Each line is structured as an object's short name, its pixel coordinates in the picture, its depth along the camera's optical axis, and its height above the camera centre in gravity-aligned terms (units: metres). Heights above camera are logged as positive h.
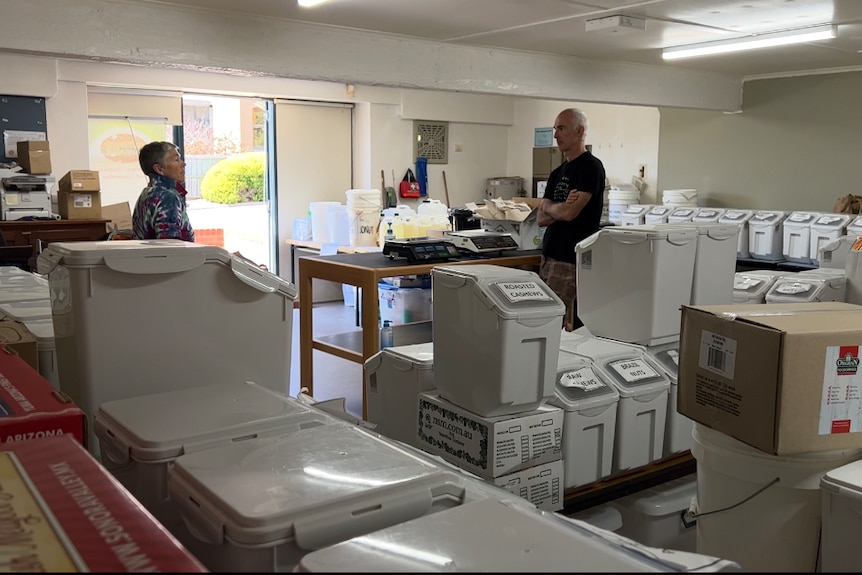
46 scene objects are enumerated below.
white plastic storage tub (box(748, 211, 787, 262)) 6.04 -0.49
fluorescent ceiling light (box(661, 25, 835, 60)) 4.61 +0.83
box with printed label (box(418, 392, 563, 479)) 2.44 -0.87
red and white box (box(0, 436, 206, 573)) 0.76 -0.39
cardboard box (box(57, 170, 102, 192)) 6.46 -0.15
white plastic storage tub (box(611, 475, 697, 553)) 2.97 -1.33
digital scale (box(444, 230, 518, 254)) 4.72 -0.44
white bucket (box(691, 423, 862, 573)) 1.88 -0.83
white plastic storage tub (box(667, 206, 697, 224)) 6.65 -0.37
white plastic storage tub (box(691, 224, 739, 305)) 3.23 -0.38
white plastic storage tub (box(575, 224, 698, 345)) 3.06 -0.44
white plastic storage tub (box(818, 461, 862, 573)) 1.71 -0.77
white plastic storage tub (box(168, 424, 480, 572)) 0.94 -0.43
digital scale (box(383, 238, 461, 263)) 4.47 -0.48
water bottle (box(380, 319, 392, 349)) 4.56 -1.00
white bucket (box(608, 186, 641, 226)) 7.43 -0.30
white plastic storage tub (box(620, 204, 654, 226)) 6.96 -0.39
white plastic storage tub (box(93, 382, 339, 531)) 1.21 -0.44
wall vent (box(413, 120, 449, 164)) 8.97 +0.32
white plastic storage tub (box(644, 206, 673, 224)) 6.74 -0.38
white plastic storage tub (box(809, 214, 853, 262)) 5.59 -0.40
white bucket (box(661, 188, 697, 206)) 7.04 -0.23
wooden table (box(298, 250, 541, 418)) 4.04 -0.61
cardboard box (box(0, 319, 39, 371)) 1.79 -0.42
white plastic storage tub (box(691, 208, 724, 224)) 6.52 -0.36
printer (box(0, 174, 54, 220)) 6.18 -0.27
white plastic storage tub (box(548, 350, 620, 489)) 2.66 -0.86
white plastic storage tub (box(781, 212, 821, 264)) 5.82 -0.47
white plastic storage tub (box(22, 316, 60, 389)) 1.95 -0.49
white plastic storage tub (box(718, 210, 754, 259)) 6.24 -0.39
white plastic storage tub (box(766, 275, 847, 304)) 3.73 -0.57
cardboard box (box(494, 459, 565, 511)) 2.48 -1.02
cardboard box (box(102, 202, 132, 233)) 6.97 -0.47
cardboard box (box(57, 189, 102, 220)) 6.54 -0.36
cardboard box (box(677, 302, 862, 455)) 1.78 -0.49
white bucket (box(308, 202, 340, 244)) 7.95 -0.57
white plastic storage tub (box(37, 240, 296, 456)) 1.73 -0.36
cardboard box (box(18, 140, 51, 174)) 6.27 +0.05
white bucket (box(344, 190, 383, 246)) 7.54 -0.47
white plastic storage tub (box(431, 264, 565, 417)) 2.38 -0.53
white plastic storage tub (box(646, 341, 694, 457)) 3.04 -0.95
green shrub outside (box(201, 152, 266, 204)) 8.54 -0.16
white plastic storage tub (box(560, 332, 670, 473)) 2.85 -0.84
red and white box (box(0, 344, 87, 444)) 1.17 -0.39
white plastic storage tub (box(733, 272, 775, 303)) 3.98 -0.60
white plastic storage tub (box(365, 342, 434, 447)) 2.78 -0.81
